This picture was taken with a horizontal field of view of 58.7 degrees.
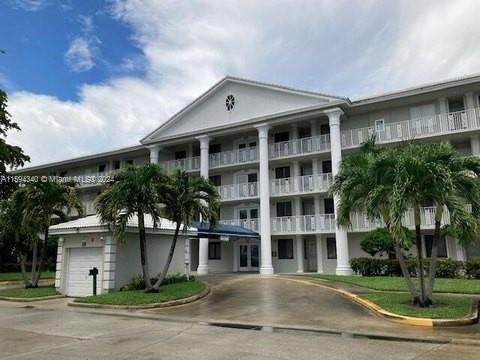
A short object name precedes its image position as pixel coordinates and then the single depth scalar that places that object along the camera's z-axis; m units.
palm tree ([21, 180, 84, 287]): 20.45
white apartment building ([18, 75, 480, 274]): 25.42
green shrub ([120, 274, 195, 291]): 18.28
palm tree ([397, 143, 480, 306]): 12.05
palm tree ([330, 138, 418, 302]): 12.69
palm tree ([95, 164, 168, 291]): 16.48
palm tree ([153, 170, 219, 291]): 17.30
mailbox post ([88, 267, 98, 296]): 17.83
